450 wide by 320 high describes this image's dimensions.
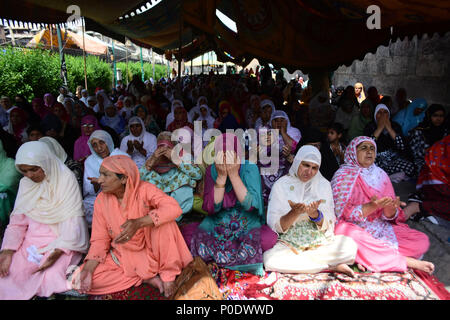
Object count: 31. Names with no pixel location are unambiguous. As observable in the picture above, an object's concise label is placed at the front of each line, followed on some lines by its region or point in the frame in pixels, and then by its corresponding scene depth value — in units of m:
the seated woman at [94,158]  3.24
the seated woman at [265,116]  5.01
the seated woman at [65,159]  3.31
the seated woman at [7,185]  3.04
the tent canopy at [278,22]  3.89
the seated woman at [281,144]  3.61
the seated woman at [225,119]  5.34
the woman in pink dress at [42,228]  2.17
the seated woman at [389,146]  4.29
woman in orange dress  2.13
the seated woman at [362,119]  5.16
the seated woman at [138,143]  4.06
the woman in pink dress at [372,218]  2.42
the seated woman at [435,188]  3.15
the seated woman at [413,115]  4.72
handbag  2.09
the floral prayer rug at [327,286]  2.19
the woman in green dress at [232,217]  2.43
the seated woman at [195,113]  6.32
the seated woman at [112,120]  6.01
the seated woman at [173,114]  6.04
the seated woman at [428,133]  3.97
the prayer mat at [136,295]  2.19
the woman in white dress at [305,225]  2.40
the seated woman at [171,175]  3.05
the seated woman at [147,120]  5.76
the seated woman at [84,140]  4.08
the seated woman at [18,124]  4.70
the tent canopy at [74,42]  17.43
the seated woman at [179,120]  5.57
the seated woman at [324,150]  3.41
